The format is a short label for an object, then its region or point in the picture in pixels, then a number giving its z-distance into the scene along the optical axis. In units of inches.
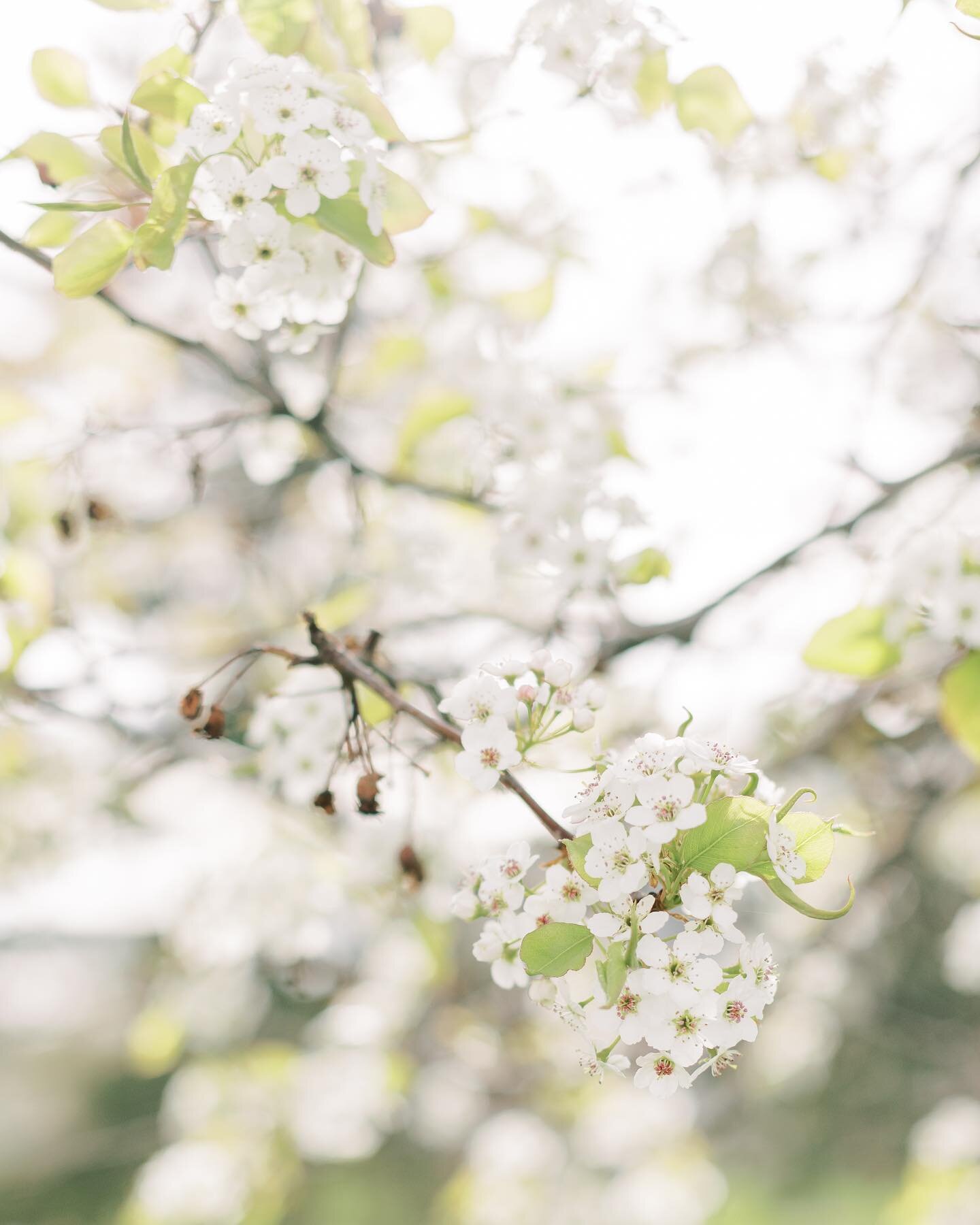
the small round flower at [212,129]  30.4
